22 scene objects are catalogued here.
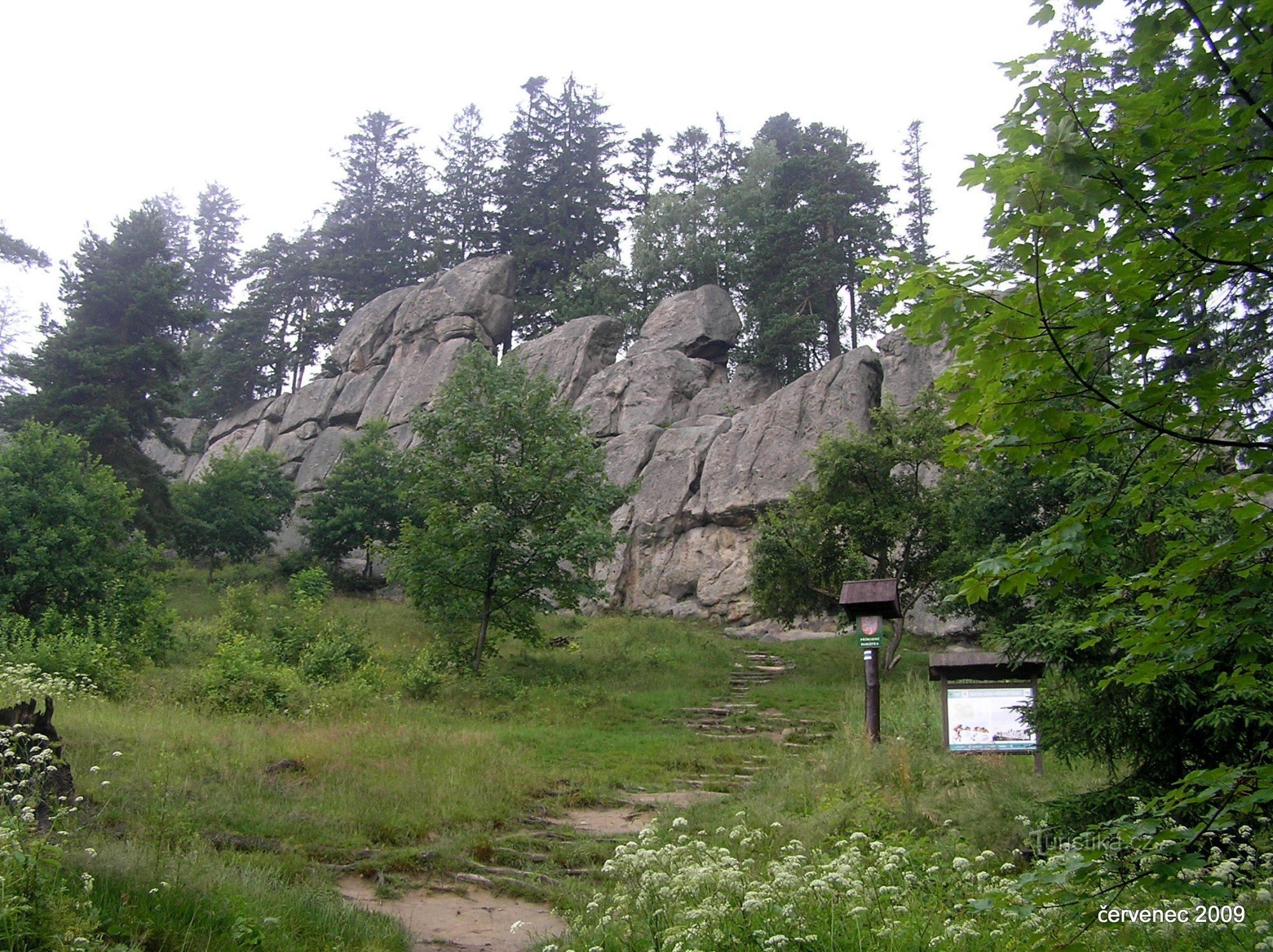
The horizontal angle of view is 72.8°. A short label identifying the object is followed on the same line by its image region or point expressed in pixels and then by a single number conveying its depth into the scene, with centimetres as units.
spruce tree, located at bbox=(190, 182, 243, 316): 6334
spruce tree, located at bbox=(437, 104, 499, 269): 4950
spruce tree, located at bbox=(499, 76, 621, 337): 4700
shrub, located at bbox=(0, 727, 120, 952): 413
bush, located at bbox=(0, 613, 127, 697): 1470
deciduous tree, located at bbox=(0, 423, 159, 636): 2012
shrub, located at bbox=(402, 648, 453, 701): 1728
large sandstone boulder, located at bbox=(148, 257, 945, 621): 3138
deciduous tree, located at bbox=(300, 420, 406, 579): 3369
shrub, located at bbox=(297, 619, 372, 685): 1780
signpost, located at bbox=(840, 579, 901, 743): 1082
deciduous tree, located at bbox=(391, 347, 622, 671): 1956
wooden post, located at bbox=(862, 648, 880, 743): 1072
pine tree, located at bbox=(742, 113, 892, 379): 3684
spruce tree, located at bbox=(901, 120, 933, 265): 4416
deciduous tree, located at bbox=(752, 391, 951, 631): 2177
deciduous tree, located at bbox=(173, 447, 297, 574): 3481
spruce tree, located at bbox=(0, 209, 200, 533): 3155
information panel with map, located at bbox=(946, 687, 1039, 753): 910
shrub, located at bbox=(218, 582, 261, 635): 2238
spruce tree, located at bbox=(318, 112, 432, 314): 5184
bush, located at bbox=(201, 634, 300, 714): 1460
